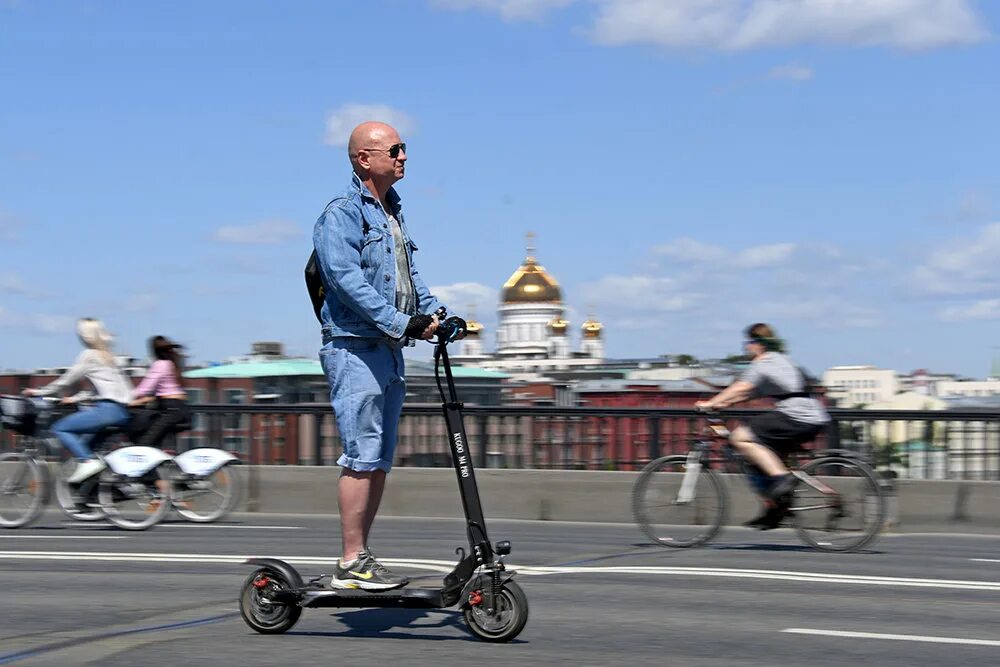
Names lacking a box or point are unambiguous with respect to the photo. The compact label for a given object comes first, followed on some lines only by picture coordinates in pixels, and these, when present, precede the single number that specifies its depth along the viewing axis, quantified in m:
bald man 6.29
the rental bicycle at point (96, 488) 13.55
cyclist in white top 13.90
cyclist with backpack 11.39
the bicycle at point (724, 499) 11.20
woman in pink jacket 14.19
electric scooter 6.12
